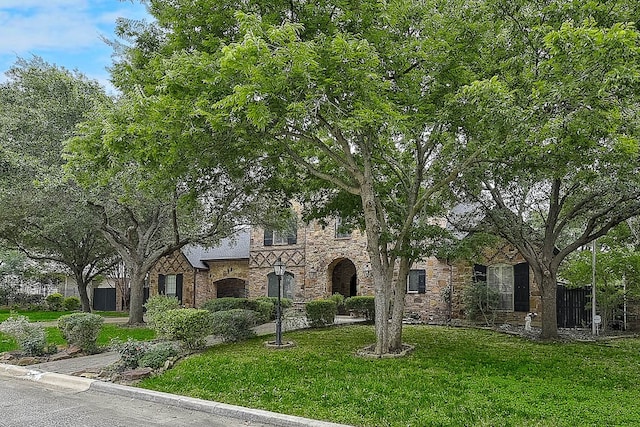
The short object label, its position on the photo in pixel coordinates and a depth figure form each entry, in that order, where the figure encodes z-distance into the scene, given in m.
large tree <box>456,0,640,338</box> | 7.04
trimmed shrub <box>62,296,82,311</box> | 29.25
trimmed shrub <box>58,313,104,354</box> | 11.53
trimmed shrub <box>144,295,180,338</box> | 13.05
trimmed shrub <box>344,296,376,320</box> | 19.89
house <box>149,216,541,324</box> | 19.03
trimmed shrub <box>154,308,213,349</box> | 10.91
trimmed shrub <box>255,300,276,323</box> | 18.53
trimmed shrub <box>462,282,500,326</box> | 18.58
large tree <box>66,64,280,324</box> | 8.80
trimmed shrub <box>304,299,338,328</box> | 16.75
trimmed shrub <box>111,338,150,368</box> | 9.49
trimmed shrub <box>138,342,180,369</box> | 9.42
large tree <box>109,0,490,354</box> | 7.78
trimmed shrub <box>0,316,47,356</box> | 10.98
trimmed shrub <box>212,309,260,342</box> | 12.50
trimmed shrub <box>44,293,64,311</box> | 29.45
